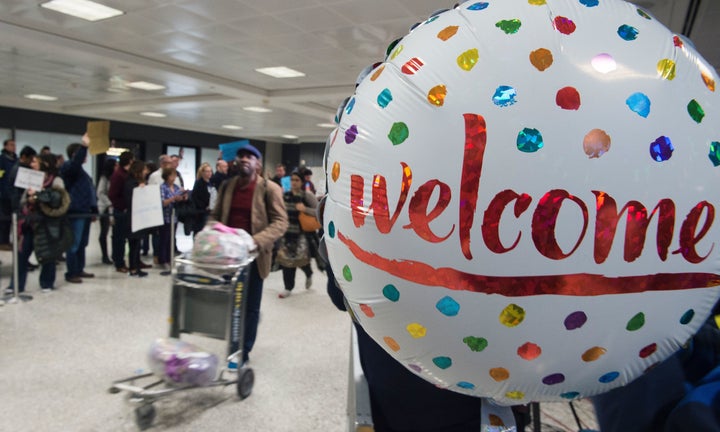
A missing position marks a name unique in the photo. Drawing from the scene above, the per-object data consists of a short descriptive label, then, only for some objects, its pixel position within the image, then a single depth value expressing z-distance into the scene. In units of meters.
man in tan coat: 2.82
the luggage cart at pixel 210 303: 2.45
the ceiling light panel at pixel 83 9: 5.26
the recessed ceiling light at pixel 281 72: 8.03
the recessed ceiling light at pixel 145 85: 9.58
